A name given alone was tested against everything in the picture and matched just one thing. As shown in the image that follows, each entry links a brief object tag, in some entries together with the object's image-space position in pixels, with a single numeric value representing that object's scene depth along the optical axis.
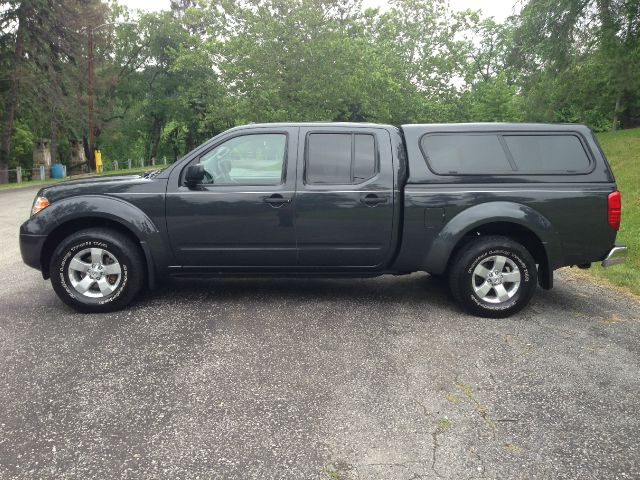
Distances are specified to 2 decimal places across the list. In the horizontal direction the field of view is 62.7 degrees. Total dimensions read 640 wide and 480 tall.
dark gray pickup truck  4.86
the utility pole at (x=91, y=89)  28.34
